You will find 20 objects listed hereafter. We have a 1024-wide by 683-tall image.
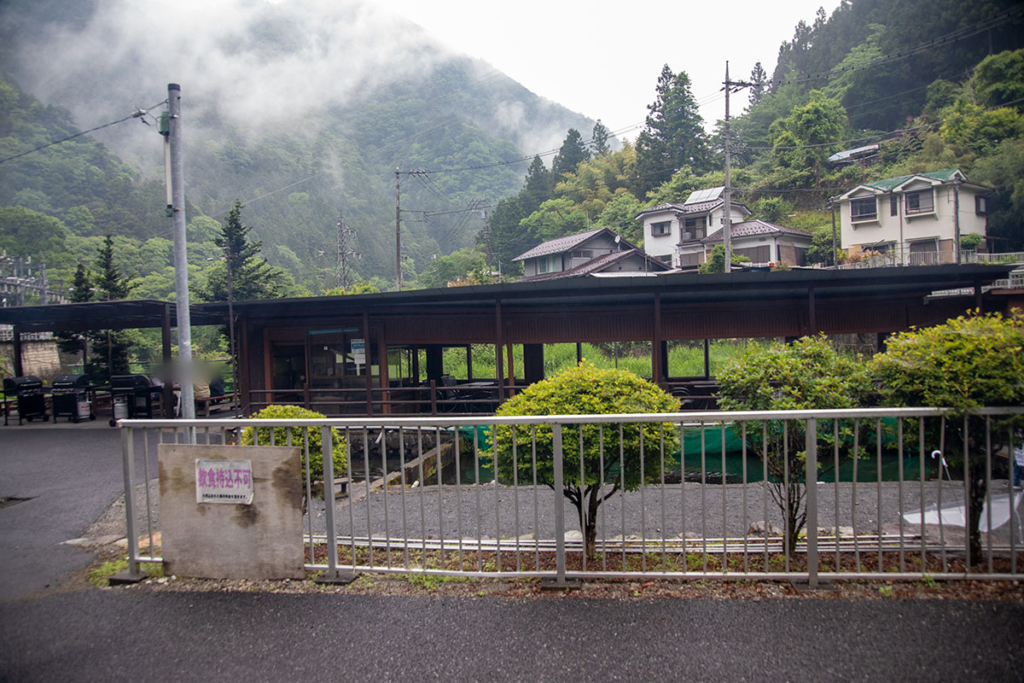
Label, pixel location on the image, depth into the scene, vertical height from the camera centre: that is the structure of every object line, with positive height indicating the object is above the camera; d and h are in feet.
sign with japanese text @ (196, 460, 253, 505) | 12.82 -3.10
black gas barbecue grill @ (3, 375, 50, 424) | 48.85 -4.05
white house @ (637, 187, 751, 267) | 133.28 +23.20
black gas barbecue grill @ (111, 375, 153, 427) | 46.26 -4.55
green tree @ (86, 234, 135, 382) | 77.82 +0.89
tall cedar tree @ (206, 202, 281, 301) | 91.91 +10.79
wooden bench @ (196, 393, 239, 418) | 49.26 -5.88
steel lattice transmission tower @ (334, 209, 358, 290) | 151.94 +20.75
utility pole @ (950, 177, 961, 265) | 107.86 +19.25
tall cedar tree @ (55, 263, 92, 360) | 79.15 +6.85
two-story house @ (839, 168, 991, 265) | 112.51 +20.09
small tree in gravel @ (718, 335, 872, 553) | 12.98 -1.57
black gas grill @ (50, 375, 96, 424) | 48.37 -4.72
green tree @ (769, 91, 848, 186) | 153.38 +48.09
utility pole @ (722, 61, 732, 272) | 82.03 +17.51
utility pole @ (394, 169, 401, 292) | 104.63 +17.43
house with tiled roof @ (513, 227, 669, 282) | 125.39 +15.80
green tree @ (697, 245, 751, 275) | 105.19 +11.23
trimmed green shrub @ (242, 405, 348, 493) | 16.92 -2.92
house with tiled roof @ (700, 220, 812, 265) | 126.21 +17.28
